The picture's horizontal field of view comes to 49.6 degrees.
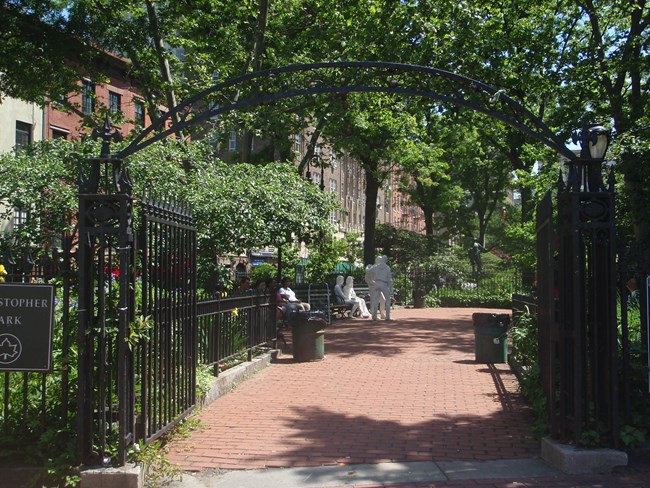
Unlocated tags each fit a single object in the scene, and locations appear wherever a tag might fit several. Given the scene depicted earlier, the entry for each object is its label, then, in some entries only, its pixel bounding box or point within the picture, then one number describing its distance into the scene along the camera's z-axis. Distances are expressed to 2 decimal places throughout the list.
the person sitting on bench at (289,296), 17.44
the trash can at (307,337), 12.73
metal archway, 6.32
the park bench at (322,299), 20.60
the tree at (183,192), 13.73
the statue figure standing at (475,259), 33.69
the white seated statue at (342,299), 22.86
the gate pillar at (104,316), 5.50
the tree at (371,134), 19.27
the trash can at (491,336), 12.21
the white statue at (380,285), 21.34
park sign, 5.70
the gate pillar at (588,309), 5.84
